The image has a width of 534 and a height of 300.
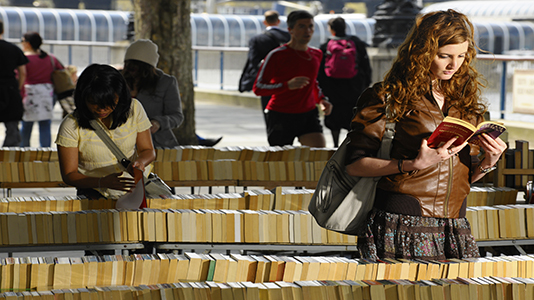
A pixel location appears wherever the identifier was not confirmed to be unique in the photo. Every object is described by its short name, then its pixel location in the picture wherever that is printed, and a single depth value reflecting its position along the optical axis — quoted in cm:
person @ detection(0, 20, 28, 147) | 1920
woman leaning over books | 807
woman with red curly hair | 561
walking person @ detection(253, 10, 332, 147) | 1429
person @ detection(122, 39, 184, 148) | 1084
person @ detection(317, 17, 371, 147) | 2068
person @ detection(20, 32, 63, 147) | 2223
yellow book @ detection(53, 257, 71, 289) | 616
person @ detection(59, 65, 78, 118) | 2321
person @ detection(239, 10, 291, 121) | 1706
